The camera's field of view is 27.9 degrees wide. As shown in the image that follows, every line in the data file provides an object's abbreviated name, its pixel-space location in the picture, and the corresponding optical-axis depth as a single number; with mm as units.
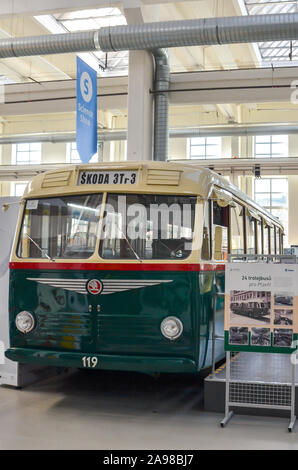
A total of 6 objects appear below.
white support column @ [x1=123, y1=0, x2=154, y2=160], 14086
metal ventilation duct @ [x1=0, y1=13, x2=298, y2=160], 11172
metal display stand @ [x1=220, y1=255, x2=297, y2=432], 6051
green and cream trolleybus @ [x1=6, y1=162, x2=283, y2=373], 6180
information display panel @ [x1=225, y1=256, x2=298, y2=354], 5941
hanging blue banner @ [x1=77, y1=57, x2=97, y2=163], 11094
